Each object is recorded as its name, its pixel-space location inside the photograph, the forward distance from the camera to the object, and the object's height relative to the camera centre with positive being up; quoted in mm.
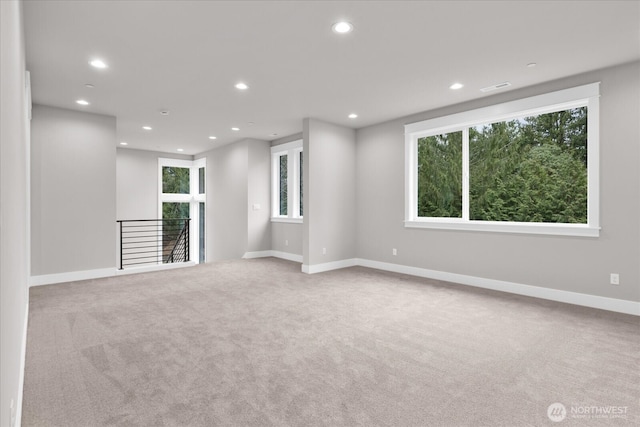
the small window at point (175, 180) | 9398 +972
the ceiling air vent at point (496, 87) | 4145 +1572
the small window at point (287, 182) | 7273 +701
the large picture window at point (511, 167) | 3994 +621
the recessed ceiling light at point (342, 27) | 2791 +1565
